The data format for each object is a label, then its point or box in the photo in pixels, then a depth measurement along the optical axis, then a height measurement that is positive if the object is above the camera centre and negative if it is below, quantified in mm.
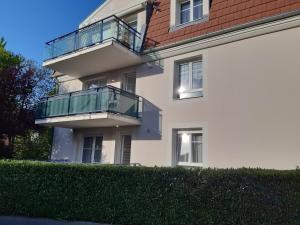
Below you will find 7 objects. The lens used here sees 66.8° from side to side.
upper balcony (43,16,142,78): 9752 +4368
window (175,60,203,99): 8914 +2858
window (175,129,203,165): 8408 +175
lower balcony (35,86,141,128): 9187 +1641
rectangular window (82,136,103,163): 10987 -117
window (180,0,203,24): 9473 +5929
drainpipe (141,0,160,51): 10470 +6504
